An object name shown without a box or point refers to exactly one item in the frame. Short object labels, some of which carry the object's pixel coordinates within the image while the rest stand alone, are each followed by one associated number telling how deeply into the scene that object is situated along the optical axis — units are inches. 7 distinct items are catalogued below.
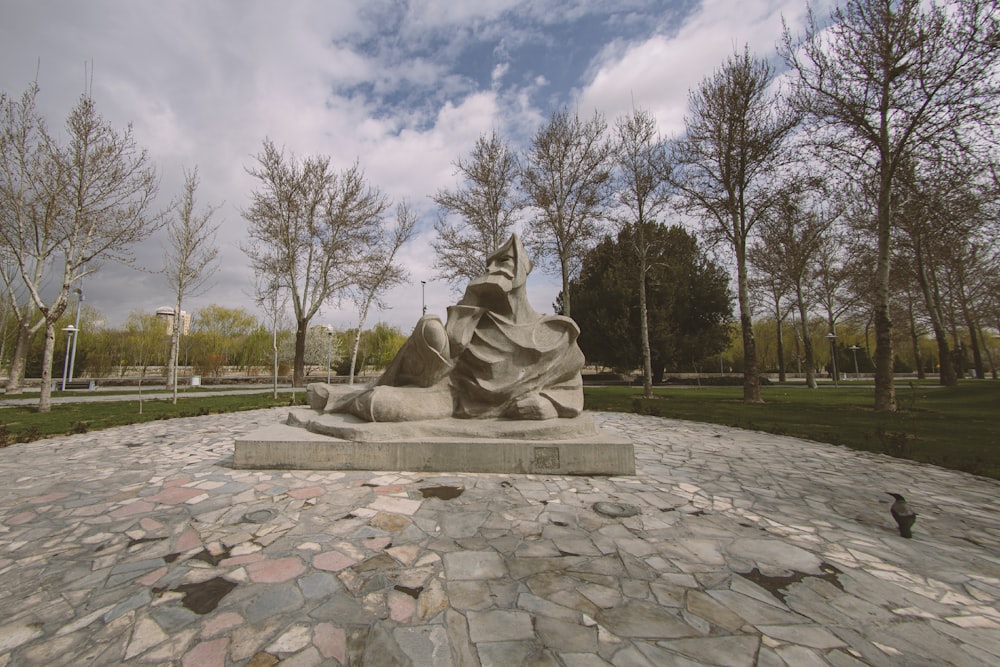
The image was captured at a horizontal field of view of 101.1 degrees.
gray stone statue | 191.0
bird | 115.5
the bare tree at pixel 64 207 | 426.3
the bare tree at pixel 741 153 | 498.9
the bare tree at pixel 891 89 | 372.5
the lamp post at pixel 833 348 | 942.4
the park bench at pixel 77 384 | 867.1
